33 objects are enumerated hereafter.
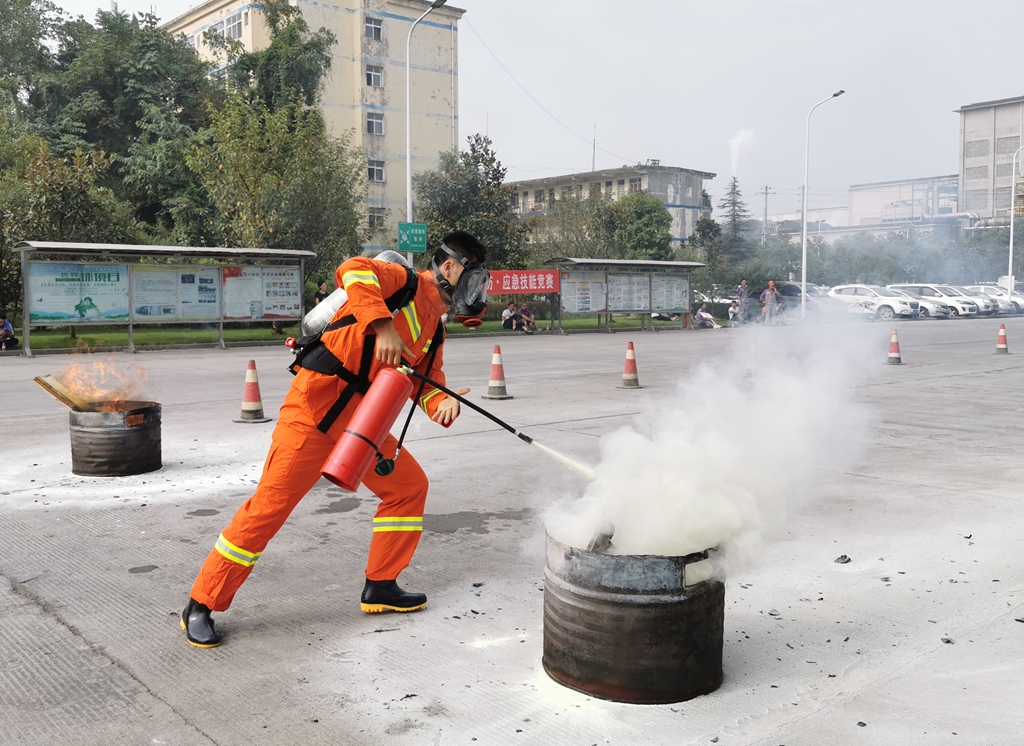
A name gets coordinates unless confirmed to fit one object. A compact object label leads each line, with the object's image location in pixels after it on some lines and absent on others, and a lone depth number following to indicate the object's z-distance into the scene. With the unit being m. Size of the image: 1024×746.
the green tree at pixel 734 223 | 53.75
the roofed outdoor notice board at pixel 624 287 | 29.05
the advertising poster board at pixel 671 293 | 31.02
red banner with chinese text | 28.20
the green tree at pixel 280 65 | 34.38
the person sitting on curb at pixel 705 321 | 32.44
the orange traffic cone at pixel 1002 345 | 18.73
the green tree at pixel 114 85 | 34.34
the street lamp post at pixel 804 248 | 32.76
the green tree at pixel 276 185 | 25.56
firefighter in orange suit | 3.60
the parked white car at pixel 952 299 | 39.09
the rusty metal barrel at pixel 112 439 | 6.70
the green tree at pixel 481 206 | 31.58
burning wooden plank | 6.79
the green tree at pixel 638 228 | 43.19
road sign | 25.08
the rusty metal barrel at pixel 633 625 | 2.98
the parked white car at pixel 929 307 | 38.22
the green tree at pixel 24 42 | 34.88
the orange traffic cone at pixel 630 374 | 13.02
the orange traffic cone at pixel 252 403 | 9.69
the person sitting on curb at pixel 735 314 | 31.06
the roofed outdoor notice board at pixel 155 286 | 18.44
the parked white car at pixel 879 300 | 34.19
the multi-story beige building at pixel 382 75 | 44.16
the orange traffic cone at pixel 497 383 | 11.56
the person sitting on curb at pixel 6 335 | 18.47
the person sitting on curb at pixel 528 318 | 28.89
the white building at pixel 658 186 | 70.25
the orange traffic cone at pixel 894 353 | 16.39
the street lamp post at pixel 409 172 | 25.61
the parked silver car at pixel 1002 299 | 42.38
